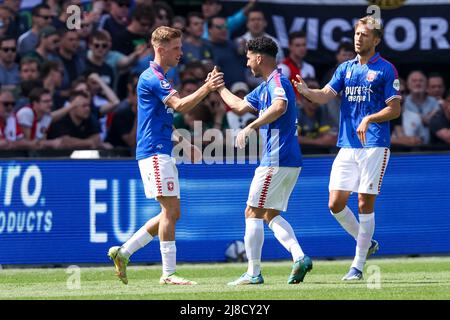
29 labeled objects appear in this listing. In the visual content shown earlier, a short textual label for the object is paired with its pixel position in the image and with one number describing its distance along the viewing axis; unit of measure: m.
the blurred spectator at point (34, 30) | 17.36
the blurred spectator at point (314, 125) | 16.75
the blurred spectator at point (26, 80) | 16.58
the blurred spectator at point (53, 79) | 16.88
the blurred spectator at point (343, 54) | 17.91
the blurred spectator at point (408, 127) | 17.44
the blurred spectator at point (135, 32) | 17.84
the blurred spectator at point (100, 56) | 17.41
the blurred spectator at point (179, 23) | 17.55
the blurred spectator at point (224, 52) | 17.84
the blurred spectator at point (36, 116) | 16.31
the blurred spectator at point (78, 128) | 16.38
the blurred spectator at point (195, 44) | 17.78
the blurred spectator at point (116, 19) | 17.91
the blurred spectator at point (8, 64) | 16.98
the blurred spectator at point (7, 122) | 16.17
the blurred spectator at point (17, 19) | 17.67
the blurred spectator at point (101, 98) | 17.19
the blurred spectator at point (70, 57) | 17.36
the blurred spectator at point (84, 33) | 17.67
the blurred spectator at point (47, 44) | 17.23
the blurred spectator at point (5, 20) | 17.44
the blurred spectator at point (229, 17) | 18.34
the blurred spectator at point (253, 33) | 17.78
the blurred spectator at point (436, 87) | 18.17
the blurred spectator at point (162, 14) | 17.94
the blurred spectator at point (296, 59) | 17.62
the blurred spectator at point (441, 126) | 17.38
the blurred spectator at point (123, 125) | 16.77
